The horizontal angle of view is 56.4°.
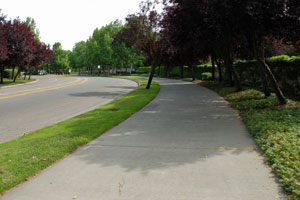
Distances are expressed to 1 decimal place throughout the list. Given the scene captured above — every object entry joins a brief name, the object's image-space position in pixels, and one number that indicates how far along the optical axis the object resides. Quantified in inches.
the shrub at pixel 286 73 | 534.9
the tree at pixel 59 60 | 4266.7
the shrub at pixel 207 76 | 1291.0
